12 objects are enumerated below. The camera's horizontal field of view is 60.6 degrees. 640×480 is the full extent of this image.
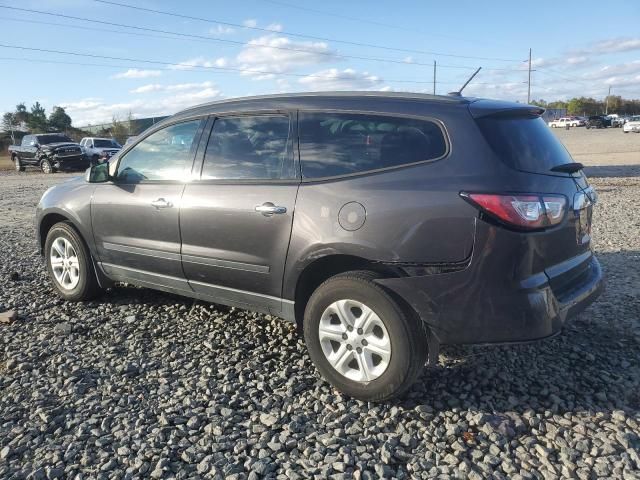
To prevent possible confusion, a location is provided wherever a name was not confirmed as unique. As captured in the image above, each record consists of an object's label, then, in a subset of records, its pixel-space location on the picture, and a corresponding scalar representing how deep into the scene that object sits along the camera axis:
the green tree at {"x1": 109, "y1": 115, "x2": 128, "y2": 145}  52.23
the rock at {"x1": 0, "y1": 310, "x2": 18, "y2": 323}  4.71
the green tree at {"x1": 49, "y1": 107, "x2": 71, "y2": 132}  63.50
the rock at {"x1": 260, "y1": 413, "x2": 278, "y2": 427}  3.07
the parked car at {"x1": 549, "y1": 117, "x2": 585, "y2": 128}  77.12
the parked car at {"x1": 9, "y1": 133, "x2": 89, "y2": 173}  25.38
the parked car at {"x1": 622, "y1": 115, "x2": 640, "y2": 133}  49.74
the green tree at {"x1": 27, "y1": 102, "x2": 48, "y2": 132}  61.24
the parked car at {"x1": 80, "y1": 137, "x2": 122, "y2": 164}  27.20
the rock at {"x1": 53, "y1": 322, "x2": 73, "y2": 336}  4.42
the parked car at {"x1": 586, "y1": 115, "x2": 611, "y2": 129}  71.69
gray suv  2.93
